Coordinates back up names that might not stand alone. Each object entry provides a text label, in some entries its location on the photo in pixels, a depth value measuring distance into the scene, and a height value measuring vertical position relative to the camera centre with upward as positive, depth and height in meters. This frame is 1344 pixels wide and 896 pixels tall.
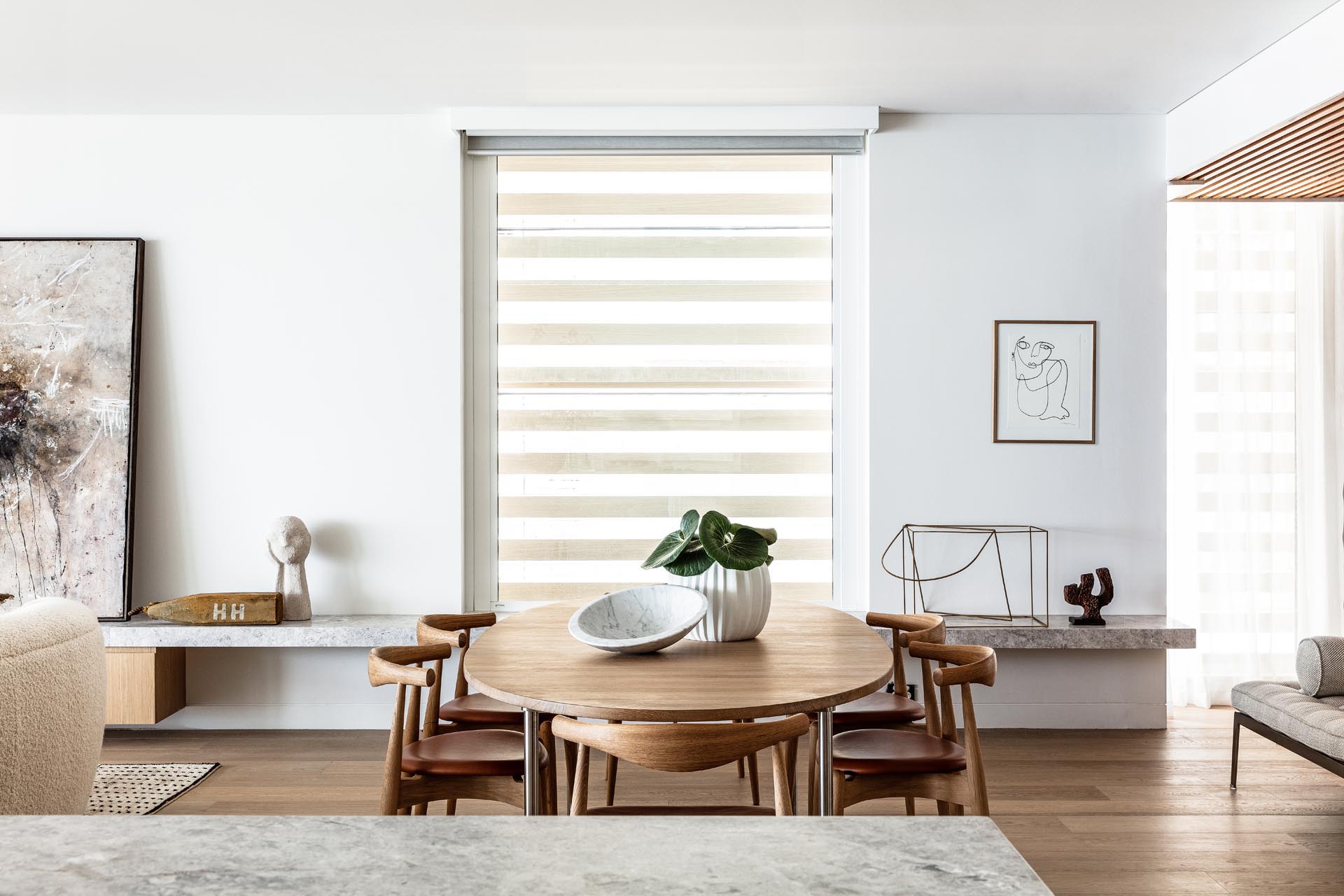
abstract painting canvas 4.15 +0.15
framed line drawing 4.26 +0.38
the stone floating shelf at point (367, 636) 3.92 -0.78
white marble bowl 2.44 -0.44
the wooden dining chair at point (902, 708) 2.75 -0.78
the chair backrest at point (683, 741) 1.73 -0.54
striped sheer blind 4.41 +0.51
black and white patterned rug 3.30 -1.28
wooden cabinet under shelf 3.96 -1.01
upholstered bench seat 3.01 -0.90
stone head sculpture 4.07 -0.47
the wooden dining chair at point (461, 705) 2.71 -0.79
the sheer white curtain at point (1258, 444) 4.63 +0.06
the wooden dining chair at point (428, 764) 2.26 -0.79
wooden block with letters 4.01 -0.70
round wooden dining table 1.84 -0.51
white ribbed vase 2.48 -0.40
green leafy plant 2.47 -0.26
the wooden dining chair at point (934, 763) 2.27 -0.79
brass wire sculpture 4.23 -0.47
